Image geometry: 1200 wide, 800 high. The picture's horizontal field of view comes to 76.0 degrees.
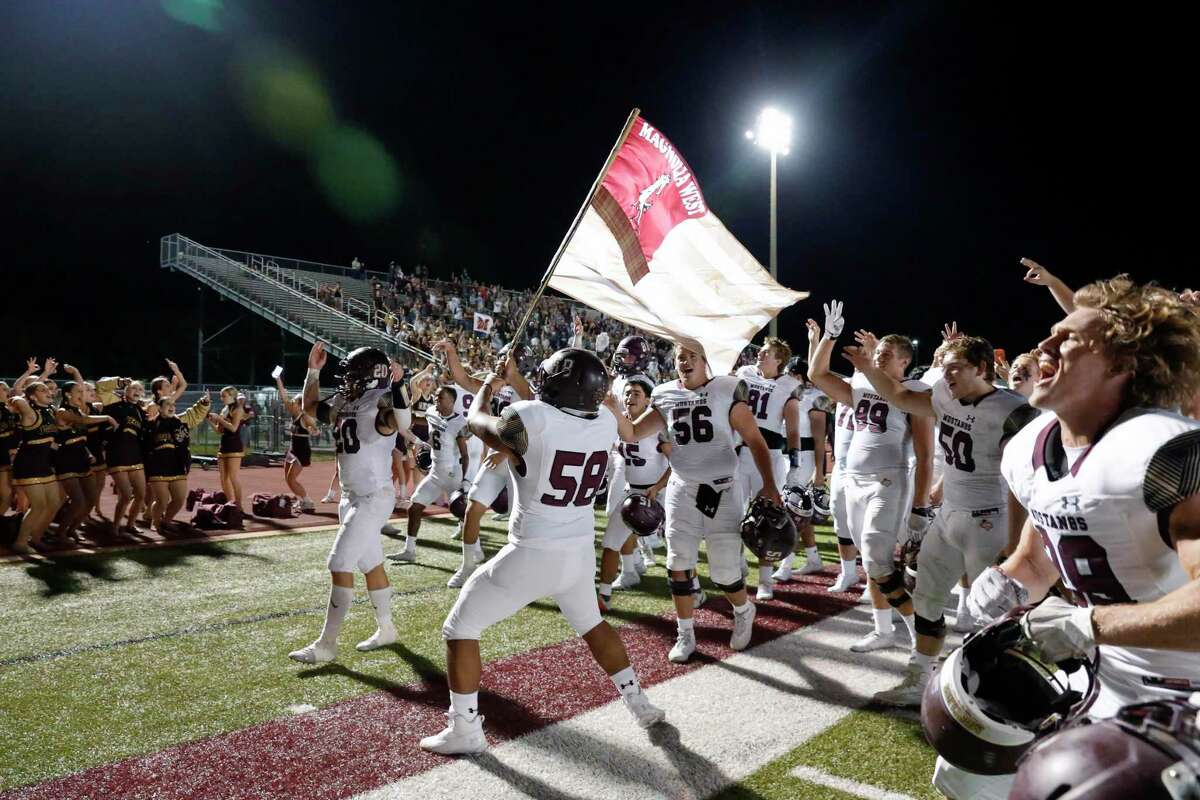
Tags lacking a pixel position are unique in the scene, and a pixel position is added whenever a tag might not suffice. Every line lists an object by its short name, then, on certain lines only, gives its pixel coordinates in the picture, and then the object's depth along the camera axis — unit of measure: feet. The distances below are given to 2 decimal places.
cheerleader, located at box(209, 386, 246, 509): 37.99
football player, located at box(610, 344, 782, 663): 18.37
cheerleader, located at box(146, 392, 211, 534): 33.37
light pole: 71.10
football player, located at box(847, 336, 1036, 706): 14.64
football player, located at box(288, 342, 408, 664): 17.67
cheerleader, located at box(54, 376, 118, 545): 30.25
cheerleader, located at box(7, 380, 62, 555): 29.01
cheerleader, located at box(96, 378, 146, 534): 32.27
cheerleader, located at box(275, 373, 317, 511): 40.93
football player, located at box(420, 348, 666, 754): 12.87
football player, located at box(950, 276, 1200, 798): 5.94
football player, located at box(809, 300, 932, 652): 17.87
